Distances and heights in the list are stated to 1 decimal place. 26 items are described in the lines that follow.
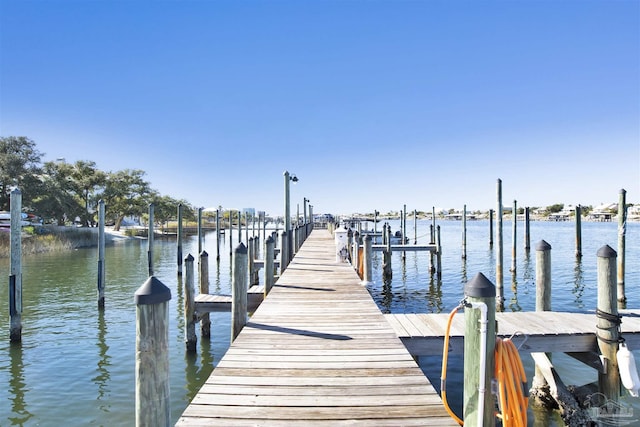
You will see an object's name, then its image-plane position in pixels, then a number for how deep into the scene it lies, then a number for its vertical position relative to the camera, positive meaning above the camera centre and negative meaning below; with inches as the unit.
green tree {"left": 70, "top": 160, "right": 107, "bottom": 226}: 1807.3 +189.3
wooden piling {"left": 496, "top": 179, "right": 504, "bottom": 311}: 522.0 -48.3
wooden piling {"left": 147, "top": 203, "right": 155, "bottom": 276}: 697.7 -52.4
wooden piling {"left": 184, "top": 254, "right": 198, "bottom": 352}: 346.3 -82.1
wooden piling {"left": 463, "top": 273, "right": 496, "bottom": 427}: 109.8 -40.1
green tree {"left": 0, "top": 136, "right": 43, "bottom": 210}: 1364.4 +195.9
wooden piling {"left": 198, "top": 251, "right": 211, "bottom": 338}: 411.2 -81.5
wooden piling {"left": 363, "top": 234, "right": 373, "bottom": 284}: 385.7 -48.6
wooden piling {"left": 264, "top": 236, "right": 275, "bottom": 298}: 332.8 -44.5
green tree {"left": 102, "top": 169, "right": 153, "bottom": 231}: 1978.8 +142.9
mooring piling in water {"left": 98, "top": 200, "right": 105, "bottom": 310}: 528.7 -74.5
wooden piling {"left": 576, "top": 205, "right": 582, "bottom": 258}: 1005.4 -44.7
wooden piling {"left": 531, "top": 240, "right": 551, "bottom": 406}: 290.5 -47.8
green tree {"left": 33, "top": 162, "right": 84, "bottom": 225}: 1444.4 +103.3
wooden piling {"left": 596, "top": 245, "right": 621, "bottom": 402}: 201.9 -59.4
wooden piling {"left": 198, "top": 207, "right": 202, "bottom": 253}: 1013.2 -13.0
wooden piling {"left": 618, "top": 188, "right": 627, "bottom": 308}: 533.3 -35.3
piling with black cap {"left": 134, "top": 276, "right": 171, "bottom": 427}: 103.3 -37.5
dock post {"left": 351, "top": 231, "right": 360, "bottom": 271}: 526.9 -52.8
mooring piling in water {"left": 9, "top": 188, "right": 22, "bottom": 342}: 372.8 -53.6
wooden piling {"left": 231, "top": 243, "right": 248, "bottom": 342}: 257.0 -52.2
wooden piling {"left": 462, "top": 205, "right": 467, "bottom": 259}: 1082.7 -50.6
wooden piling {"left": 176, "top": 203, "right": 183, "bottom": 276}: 834.5 -58.5
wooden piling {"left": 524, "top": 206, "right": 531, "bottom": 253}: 1227.6 -60.6
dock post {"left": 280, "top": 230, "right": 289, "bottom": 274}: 447.2 -39.8
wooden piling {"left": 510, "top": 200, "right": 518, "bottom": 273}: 791.1 -72.6
